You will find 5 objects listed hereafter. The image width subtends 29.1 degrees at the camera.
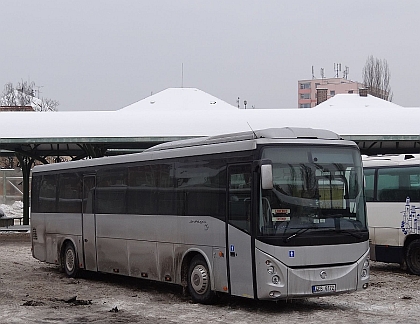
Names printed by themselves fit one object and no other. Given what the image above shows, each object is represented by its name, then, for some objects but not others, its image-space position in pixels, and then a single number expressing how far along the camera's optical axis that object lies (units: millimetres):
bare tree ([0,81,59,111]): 87250
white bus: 18094
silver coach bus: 12078
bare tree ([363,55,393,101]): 82688
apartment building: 129375
